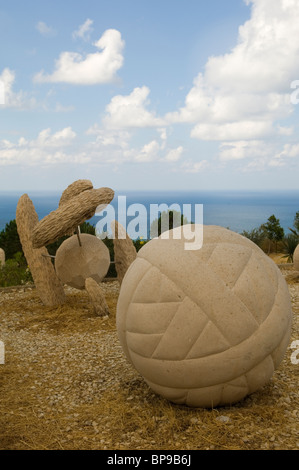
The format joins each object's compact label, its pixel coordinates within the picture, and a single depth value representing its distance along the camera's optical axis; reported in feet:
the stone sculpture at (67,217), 25.67
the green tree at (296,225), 57.94
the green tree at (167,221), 54.34
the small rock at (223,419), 14.10
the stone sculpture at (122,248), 34.99
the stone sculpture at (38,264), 33.40
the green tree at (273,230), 66.44
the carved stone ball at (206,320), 13.46
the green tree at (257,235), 64.18
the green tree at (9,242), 55.62
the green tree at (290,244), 54.13
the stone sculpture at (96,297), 29.33
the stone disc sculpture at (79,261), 30.94
